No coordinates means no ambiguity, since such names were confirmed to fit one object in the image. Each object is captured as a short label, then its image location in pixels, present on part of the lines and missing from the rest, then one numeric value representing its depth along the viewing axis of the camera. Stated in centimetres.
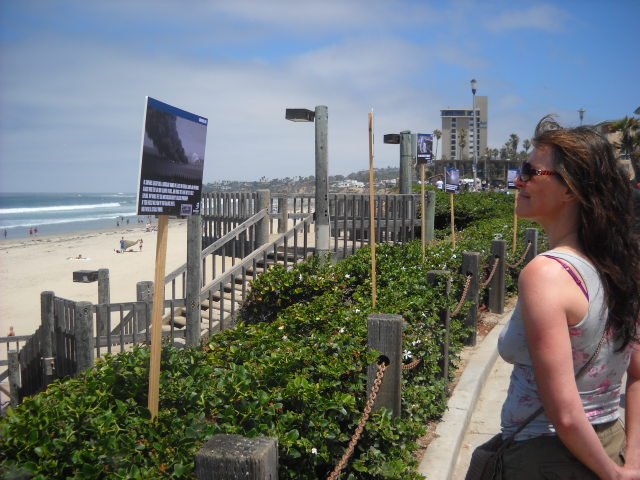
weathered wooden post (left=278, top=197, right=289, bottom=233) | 1094
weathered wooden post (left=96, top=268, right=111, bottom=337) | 750
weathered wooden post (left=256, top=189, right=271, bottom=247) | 1072
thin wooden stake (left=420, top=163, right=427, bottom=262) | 772
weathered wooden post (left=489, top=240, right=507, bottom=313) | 840
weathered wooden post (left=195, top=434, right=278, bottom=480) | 200
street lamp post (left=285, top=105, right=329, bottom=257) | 898
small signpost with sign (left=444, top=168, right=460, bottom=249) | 993
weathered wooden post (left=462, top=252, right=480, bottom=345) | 683
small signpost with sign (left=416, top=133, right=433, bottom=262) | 945
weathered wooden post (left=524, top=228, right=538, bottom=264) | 1059
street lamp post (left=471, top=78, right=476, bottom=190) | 3406
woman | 183
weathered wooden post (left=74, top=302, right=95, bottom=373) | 719
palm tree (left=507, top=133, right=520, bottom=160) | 13050
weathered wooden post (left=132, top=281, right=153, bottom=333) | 787
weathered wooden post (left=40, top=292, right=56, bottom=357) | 803
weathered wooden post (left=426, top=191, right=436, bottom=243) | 1192
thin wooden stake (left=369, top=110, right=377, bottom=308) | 492
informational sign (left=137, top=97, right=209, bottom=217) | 312
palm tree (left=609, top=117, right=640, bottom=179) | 3668
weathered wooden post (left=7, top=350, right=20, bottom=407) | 843
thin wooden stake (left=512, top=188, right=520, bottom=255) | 1007
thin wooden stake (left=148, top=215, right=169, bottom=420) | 291
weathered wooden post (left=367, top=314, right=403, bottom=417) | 342
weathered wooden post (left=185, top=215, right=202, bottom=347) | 771
